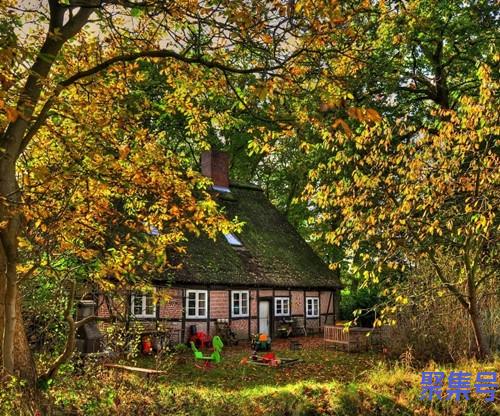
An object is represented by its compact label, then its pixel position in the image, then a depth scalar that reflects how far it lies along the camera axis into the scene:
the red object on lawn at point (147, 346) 17.06
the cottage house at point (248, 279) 20.16
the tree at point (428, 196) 8.12
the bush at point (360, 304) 26.84
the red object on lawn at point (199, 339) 19.39
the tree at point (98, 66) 5.29
